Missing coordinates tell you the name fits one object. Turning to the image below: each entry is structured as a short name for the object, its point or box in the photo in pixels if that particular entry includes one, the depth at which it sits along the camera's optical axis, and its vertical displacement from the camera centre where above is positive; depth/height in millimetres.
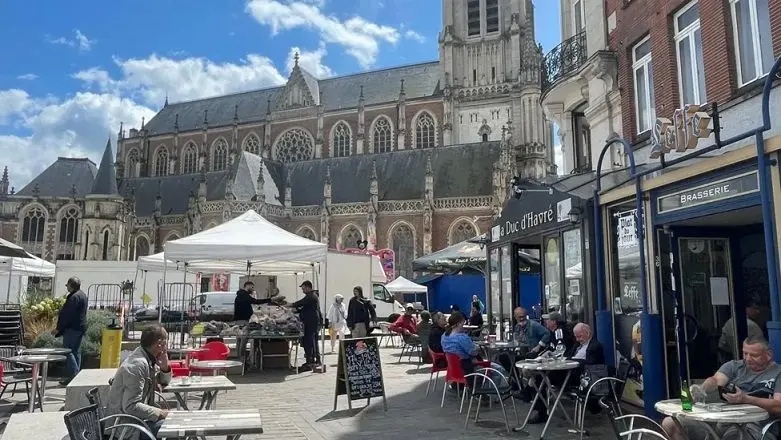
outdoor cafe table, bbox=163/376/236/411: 5125 -802
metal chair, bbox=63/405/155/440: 3128 -728
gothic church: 38219 +10022
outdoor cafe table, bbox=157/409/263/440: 3451 -804
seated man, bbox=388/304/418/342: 14594 -750
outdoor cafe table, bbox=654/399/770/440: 3717 -781
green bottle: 3965 -708
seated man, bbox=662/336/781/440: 4062 -647
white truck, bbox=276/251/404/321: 20861 +718
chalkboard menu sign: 7469 -973
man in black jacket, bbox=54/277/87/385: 8664 -367
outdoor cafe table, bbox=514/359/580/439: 5999 -745
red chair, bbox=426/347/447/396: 8344 -893
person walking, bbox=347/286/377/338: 12289 -424
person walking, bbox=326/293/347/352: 14070 -505
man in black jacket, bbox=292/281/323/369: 11016 -396
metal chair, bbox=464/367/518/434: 6371 -1047
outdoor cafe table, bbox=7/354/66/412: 6339 -711
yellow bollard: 9133 -800
